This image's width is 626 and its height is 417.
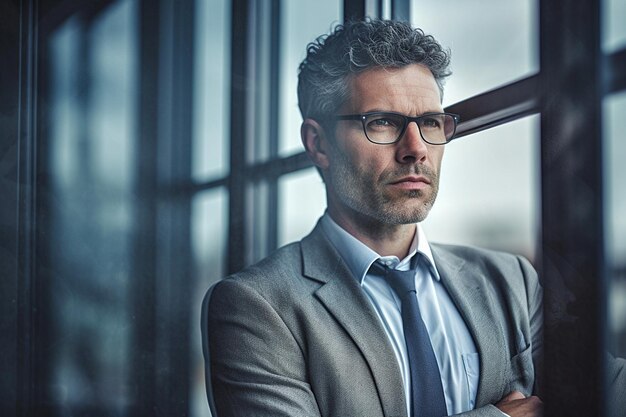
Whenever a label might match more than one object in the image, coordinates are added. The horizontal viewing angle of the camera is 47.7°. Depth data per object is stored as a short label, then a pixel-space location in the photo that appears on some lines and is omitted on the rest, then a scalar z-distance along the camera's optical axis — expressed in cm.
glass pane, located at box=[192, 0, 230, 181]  163
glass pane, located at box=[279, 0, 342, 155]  142
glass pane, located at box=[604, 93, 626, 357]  112
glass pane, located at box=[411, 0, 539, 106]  119
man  121
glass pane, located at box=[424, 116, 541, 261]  117
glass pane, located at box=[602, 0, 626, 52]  113
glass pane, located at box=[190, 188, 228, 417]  156
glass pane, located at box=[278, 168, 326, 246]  139
